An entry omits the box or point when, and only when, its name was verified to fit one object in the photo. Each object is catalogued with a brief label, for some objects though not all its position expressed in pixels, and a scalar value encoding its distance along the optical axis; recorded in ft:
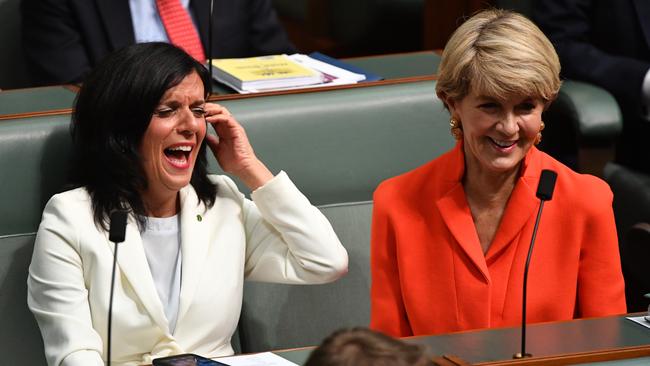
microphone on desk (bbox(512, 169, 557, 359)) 32.00
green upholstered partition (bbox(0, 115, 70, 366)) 33.54
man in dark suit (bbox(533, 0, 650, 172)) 35.36
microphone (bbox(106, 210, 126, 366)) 31.73
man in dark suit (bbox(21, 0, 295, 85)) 35.49
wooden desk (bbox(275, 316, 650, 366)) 31.91
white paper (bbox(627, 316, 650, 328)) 32.38
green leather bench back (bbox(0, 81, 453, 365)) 33.67
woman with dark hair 32.84
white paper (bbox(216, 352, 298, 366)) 32.02
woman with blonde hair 32.86
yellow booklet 34.69
